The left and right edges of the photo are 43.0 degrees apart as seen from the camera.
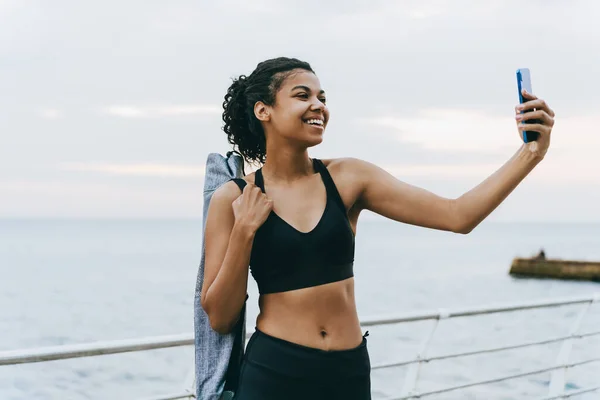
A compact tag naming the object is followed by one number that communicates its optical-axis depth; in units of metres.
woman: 1.82
